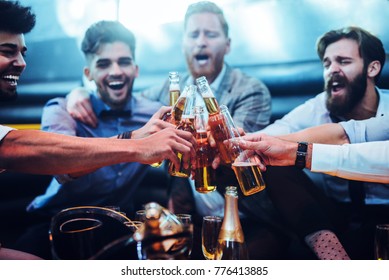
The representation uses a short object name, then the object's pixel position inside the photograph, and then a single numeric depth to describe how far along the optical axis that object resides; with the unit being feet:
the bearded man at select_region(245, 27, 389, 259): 5.62
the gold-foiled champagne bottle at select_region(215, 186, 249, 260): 4.36
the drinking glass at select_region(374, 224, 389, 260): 4.65
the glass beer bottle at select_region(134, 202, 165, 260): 3.20
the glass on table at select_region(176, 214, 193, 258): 3.36
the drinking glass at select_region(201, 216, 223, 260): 4.61
